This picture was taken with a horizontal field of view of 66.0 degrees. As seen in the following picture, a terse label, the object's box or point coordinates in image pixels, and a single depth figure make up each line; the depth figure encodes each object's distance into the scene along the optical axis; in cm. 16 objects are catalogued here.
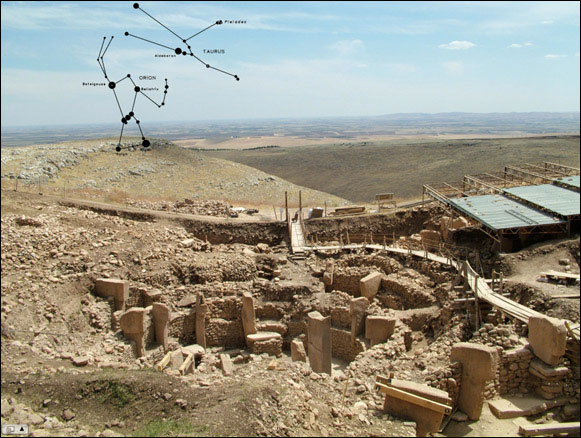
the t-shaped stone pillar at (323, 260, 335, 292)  1833
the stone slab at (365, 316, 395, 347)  1455
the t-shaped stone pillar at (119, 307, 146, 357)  1459
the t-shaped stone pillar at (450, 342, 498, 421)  987
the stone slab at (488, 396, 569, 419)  985
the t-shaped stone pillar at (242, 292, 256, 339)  1612
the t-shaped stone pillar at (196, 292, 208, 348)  1616
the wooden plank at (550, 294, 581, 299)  1262
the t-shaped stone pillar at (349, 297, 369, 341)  1553
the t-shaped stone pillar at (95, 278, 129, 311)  1616
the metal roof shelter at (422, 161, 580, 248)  1630
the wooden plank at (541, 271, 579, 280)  1357
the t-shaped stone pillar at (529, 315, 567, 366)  1012
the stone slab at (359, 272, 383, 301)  1727
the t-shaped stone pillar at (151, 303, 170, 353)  1541
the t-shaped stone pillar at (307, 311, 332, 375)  1399
